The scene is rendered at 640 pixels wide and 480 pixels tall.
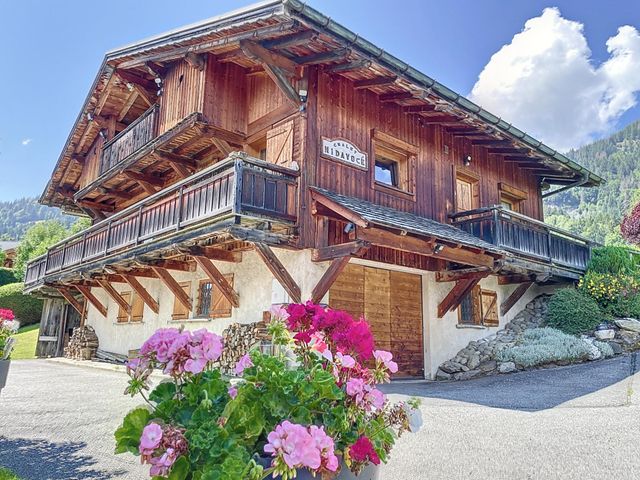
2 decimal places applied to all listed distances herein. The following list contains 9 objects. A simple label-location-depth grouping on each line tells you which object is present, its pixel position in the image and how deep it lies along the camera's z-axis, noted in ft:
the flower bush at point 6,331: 17.53
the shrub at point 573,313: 39.78
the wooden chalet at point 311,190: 27.96
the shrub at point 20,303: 90.27
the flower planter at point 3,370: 16.88
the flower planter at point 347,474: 5.99
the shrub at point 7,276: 115.85
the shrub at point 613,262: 45.01
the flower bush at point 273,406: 5.28
